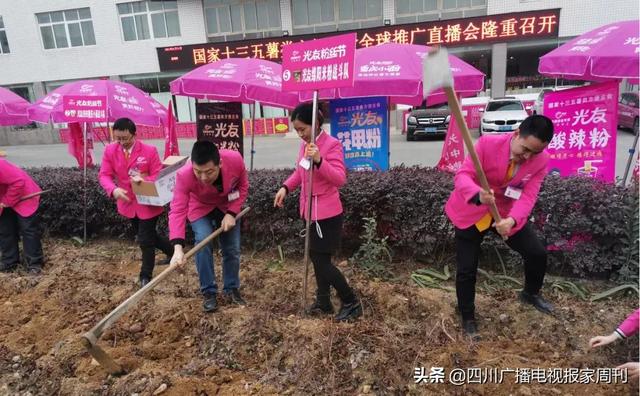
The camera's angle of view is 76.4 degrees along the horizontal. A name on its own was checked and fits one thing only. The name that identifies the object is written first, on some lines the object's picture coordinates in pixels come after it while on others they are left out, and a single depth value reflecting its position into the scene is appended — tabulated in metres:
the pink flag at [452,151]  5.22
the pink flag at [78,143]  6.34
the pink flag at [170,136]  5.89
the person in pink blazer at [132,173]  3.64
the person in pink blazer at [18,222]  4.18
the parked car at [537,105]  14.09
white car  13.00
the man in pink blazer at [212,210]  2.87
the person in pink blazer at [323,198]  2.68
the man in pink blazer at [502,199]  2.38
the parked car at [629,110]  12.69
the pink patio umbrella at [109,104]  5.46
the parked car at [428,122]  13.80
